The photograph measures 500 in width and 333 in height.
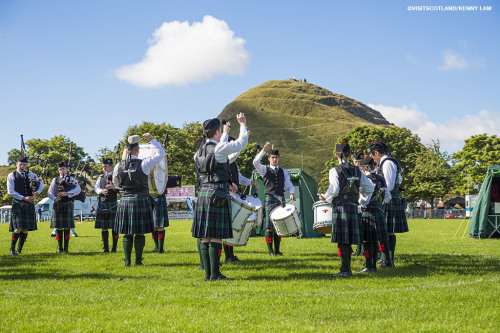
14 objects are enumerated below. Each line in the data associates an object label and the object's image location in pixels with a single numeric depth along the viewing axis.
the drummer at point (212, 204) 5.61
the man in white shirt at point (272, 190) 8.56
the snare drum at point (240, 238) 6.51
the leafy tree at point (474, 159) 46.75
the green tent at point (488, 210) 13.79
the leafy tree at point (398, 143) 48.94
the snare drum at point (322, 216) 6.55
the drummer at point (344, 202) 5.93
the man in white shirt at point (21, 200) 9.05
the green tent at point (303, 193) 15.19
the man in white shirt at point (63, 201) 9.69
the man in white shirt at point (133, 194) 6.85
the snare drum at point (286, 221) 7.48
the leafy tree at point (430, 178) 47.62
